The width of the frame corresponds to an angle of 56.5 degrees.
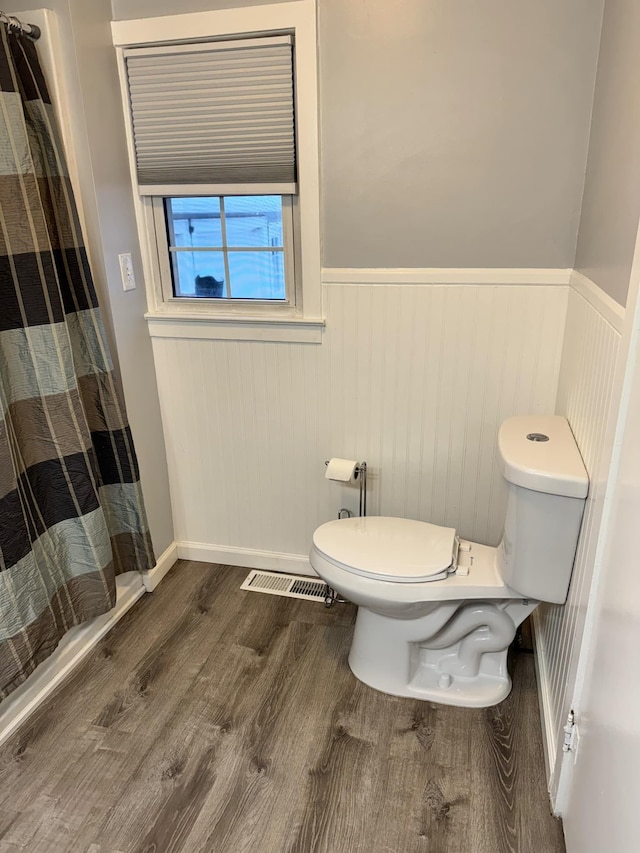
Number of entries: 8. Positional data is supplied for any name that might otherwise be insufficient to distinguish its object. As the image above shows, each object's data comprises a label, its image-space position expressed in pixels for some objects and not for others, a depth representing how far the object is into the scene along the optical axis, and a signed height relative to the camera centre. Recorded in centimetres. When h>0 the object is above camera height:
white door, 93 -78
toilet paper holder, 220 -91
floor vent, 234 -139
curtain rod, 162 +52
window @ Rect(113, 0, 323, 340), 184 +19
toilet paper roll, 210 -85
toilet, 155 -99
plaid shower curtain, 163 -51
